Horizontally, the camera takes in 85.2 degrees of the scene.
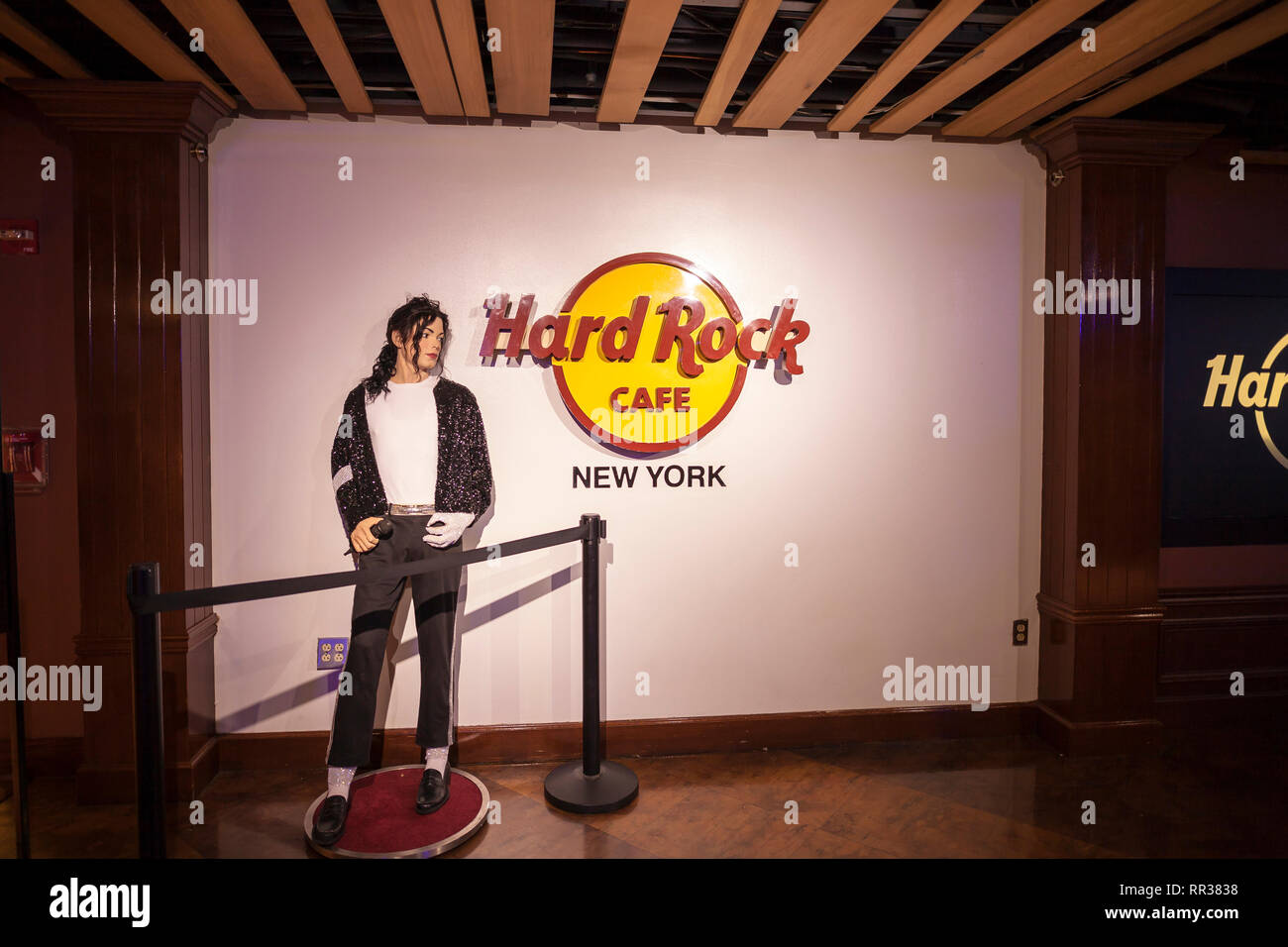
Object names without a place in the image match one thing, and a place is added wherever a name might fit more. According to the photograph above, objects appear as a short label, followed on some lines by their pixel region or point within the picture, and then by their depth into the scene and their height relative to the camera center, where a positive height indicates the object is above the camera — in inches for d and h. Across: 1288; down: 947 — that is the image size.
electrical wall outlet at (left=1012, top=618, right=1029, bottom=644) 154.3 -41.0
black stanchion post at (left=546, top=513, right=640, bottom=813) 123.4 -59.7
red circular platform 109.0 -63.2
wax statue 117.6 -10.2
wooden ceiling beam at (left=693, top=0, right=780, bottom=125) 100.7 +62.2
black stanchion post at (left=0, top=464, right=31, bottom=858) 83.7 -25.5
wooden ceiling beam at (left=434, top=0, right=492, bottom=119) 99.9 +61.8
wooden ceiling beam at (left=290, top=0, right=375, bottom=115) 99.3 +61.7
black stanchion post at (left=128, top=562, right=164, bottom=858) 72.6 -29.2
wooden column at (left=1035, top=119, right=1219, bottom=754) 143.3 -1.0
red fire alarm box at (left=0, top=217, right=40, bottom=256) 130.1 +38.0
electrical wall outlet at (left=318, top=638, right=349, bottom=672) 138.4 -41.4
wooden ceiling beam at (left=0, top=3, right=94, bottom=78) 103.6 +62.4
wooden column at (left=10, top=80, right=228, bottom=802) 124.4 +5.8
